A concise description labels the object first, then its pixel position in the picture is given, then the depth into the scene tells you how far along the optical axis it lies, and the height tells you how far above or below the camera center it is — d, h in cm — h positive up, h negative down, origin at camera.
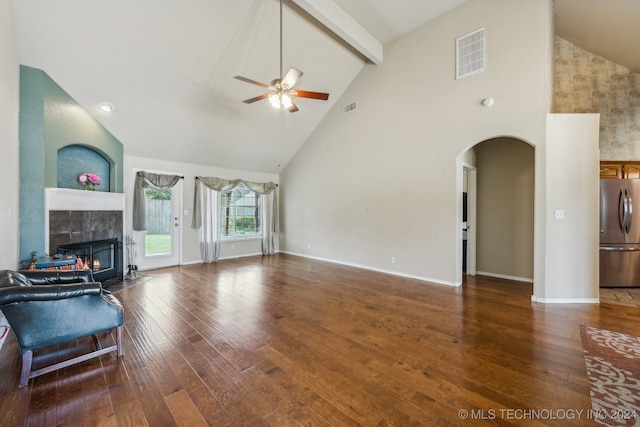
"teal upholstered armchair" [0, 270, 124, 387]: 179 -79
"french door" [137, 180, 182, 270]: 538 -43
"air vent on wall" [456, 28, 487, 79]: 381 +242
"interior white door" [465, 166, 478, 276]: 490 -17
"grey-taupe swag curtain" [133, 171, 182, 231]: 516 +34
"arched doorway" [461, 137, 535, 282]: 447 +6
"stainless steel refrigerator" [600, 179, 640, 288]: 405 -33
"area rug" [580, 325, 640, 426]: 155 -123
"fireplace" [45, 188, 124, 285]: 363 -25
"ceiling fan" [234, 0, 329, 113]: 322 +158
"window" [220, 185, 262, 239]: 666 -3
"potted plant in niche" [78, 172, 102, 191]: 409 +52
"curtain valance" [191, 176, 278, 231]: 597 +66
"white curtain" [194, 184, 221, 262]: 609 -35
